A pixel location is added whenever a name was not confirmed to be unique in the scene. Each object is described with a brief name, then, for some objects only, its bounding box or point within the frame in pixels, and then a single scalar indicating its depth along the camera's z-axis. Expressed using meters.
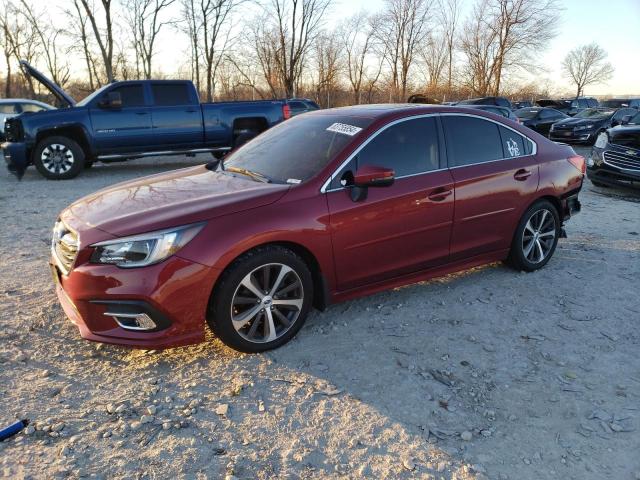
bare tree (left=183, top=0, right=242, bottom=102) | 30.34
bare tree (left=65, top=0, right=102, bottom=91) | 28.17
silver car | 15.79
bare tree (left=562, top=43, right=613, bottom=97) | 65.81
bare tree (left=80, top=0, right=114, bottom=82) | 22.31
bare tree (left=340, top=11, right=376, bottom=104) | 39.41
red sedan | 2.91
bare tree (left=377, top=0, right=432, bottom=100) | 38.66
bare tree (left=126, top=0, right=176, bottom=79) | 32.16
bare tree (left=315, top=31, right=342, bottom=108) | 36.66
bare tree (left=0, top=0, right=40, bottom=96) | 34.28
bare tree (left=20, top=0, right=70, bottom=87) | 35.92
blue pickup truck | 9.60
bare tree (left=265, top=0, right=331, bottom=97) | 29.06
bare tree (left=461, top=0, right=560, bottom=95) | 36.16
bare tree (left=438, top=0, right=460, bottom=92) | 42.19
